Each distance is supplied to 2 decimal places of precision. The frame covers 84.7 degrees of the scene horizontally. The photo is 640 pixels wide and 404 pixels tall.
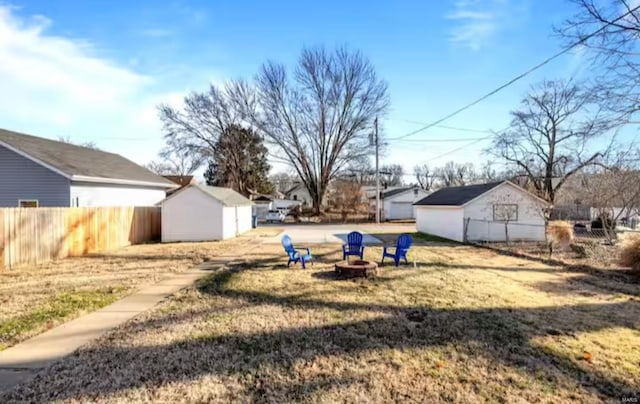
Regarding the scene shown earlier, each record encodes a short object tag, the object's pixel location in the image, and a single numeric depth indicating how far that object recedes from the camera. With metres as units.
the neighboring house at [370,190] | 49.12
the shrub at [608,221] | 14.34
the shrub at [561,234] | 13.62
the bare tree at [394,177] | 80.95
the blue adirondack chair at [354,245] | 10.63
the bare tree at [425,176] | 75.94
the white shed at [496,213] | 17.67
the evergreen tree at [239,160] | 42.16
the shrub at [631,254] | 9.37
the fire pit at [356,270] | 8.39
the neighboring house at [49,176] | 14.00
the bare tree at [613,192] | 13.10
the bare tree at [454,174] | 69.06
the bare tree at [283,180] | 83.14
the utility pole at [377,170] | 29.05
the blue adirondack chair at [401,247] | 10.19
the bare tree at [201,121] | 39.88
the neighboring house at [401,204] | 40.84
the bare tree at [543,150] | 28.30
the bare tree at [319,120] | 38.22
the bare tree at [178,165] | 41.47
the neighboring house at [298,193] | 69.13
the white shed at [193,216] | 17.25
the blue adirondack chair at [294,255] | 9.81
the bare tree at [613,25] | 9.31
